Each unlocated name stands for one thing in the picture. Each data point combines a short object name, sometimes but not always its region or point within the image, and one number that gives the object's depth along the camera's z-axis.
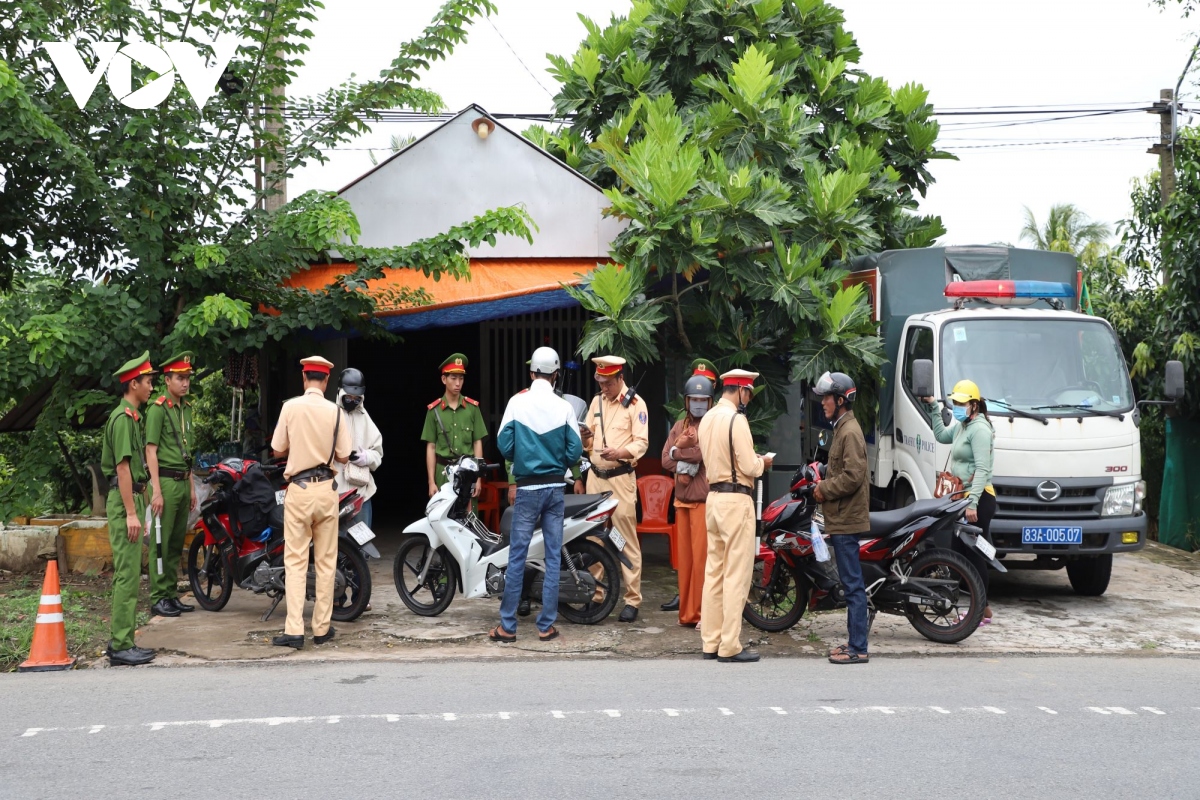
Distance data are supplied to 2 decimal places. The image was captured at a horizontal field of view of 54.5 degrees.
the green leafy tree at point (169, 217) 9.28
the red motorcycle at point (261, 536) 8.26
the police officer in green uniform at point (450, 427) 9.60
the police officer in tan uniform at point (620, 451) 8.62
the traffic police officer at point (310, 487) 7.50
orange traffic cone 7.16
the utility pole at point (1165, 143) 17.44
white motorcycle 8.14
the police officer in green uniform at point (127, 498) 7.24
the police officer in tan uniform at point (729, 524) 7.30
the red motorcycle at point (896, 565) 7.77
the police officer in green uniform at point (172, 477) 8.54
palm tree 29.56
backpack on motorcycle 8.43
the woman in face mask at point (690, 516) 8.28
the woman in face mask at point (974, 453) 8.43
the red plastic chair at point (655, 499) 10.28
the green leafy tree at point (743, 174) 9.91
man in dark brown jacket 7.16
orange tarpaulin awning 10.49
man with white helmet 7.73
